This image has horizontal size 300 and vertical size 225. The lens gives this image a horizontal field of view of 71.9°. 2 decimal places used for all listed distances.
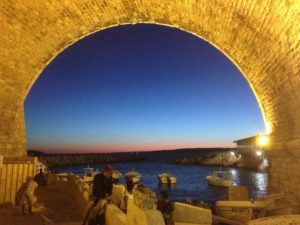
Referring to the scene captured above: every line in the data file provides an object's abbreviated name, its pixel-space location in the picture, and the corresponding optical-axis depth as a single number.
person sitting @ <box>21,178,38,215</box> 5.12
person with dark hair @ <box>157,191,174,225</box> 4.16
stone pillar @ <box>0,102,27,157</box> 5.98
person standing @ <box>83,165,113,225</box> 3.90
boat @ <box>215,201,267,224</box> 5.16
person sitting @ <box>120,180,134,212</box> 4.39
